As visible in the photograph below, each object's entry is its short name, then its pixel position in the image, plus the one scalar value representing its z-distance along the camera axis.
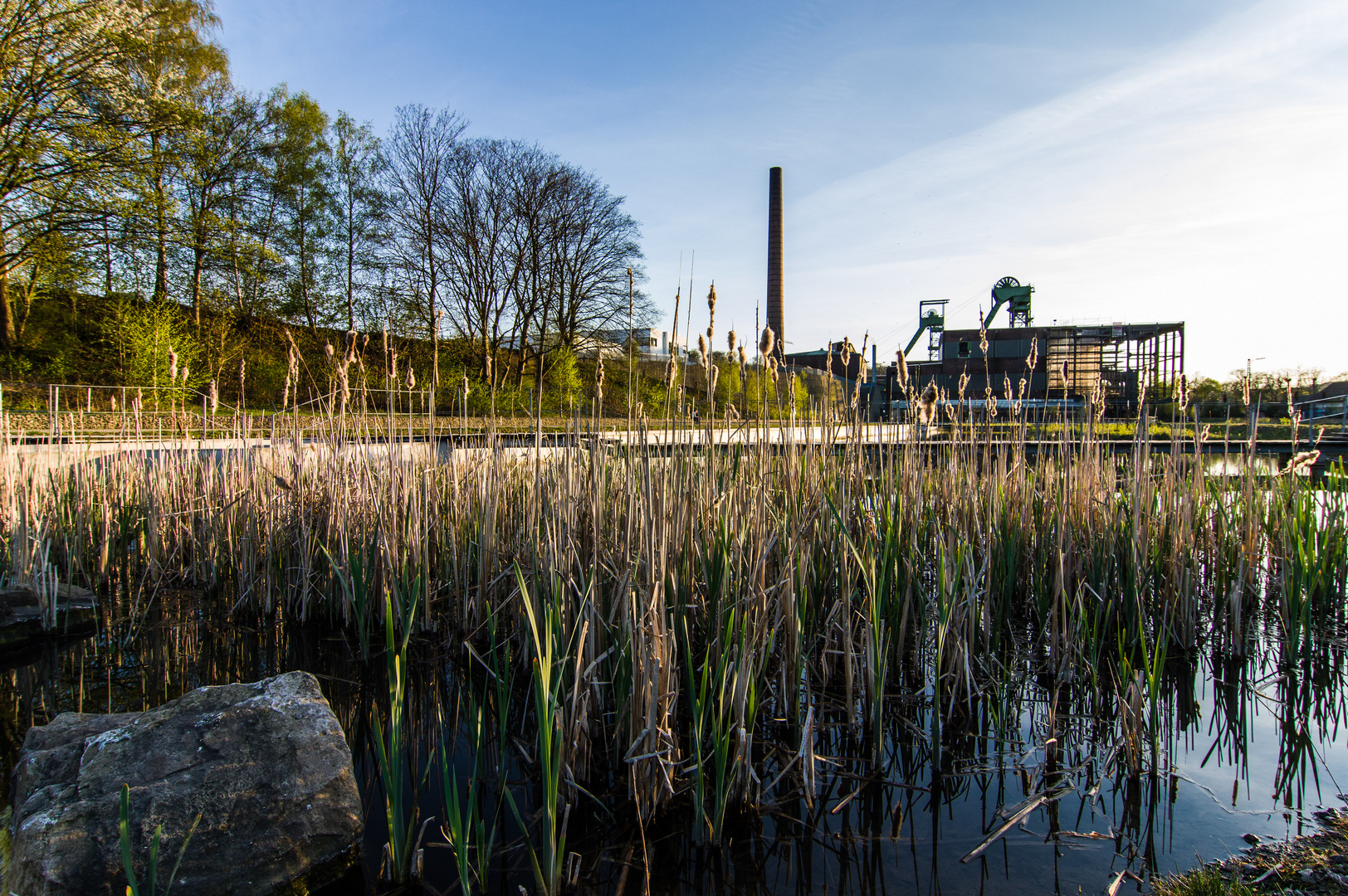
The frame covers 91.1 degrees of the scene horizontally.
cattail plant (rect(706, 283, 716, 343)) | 1.95
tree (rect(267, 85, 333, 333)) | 23.55
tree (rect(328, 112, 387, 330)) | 24.98
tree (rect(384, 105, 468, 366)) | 25.28
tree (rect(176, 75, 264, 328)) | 19.36
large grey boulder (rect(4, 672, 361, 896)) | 1.50
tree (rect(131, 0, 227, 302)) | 16.33
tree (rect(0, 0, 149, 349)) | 14.62
